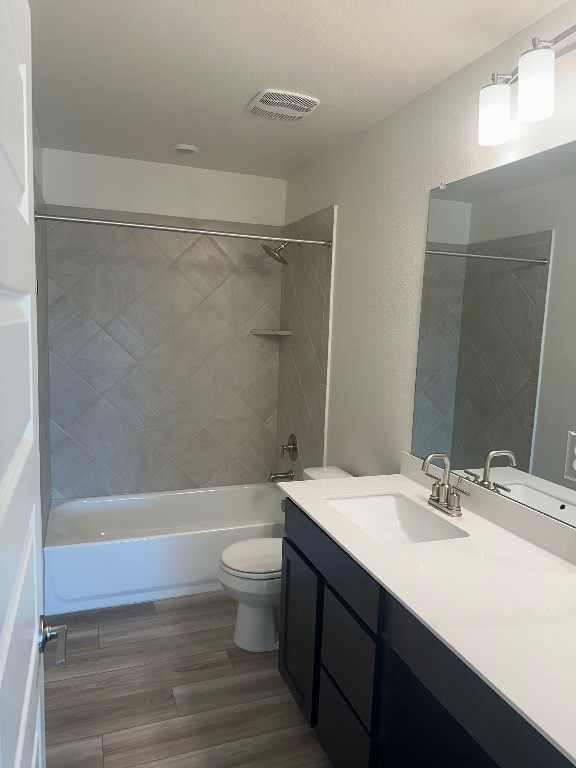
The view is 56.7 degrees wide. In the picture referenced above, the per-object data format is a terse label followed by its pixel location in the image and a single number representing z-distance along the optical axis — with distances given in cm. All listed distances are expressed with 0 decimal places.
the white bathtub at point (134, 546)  270
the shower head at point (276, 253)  323
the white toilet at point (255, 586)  233
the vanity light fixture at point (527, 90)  144
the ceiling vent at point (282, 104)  219
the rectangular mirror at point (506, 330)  158
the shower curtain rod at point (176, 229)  250
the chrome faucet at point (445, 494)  184
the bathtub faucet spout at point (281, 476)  340
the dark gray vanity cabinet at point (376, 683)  104
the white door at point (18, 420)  66
